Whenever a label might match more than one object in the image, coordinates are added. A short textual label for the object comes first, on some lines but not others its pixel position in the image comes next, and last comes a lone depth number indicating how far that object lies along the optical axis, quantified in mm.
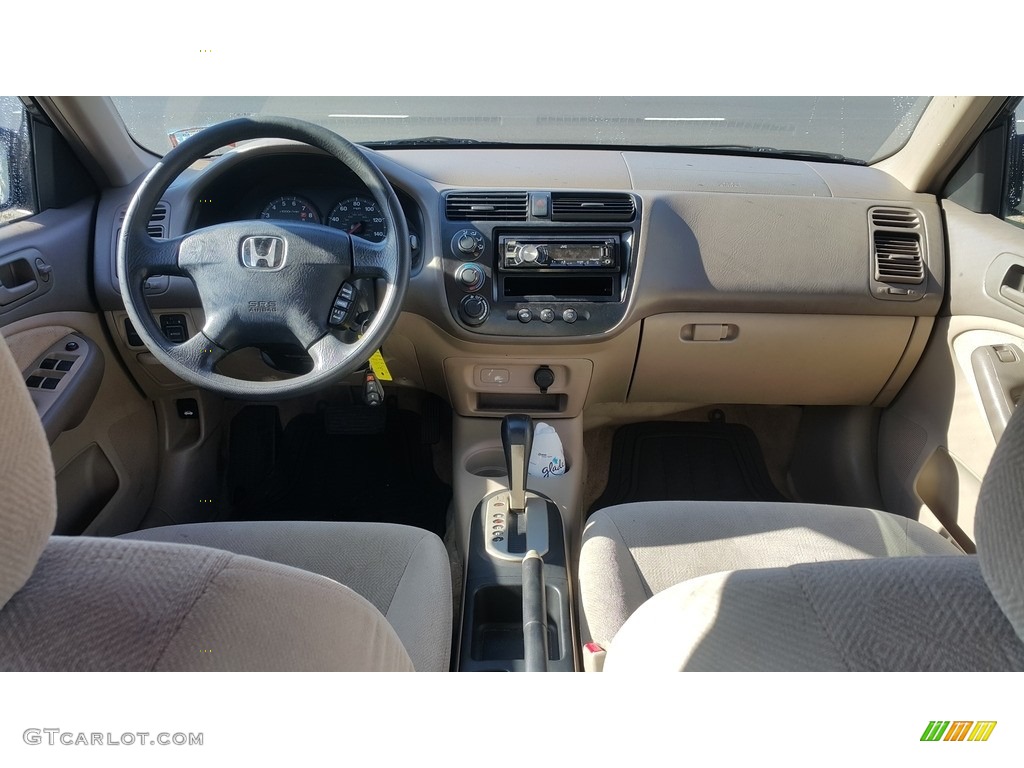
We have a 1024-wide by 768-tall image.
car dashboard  1761
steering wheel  1349
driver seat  512
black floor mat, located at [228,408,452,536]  2285
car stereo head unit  1755
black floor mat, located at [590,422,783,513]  2361
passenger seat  522
